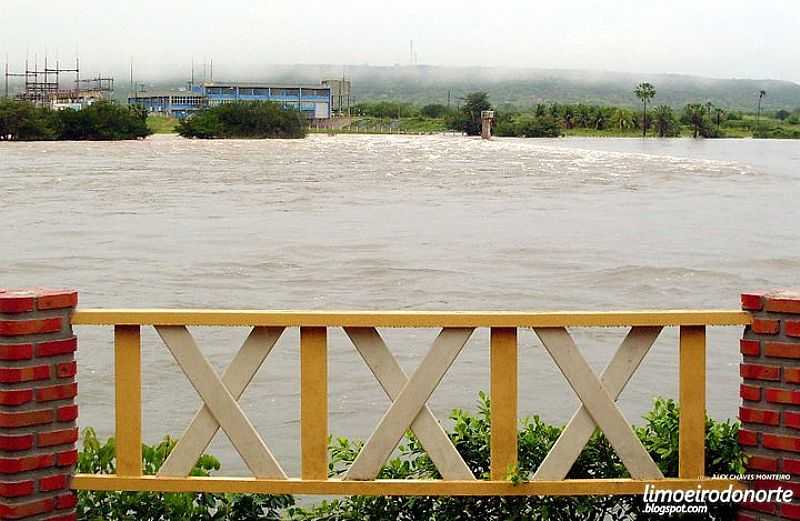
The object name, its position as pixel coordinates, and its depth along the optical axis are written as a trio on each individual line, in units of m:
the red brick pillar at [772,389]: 5.14
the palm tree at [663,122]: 147.50
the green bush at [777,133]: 142.75
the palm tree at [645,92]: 152.82
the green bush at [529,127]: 145.62
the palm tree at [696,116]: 142.00
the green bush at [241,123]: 109.38
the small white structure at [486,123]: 131.12
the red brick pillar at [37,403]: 5.04
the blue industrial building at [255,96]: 166.75
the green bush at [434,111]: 186.62
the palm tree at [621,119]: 155.48
